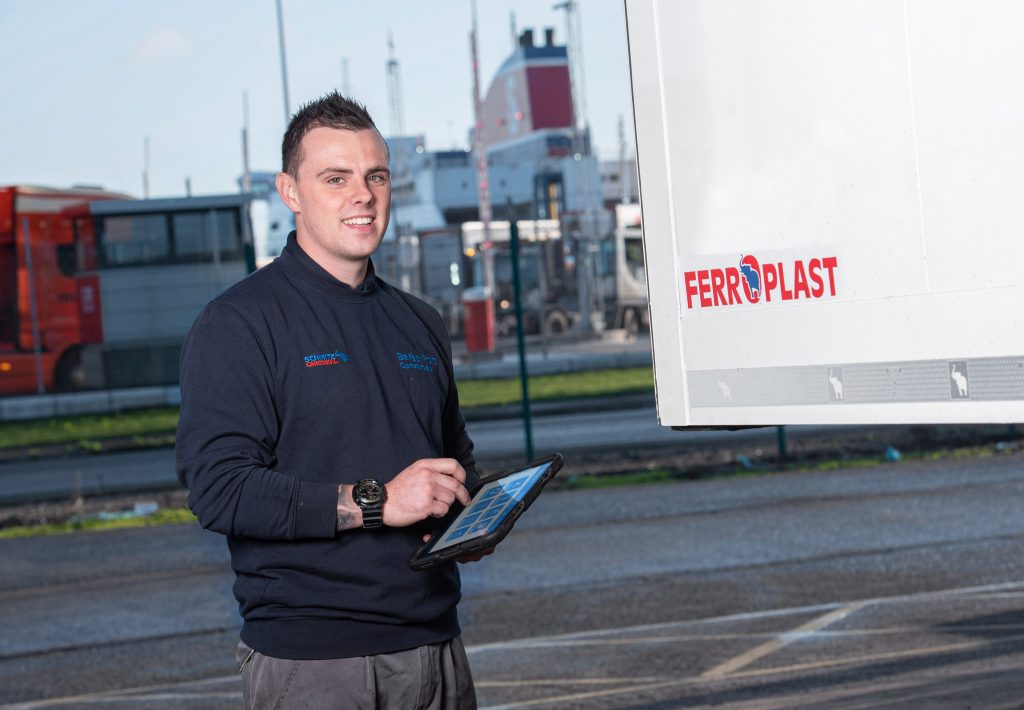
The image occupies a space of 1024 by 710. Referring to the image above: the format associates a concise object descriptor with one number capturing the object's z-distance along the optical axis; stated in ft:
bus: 70.28
